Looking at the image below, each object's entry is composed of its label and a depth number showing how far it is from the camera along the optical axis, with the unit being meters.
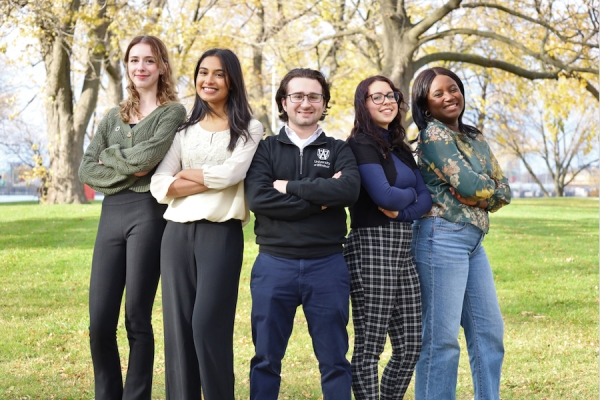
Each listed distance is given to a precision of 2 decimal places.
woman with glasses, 3.79
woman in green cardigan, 3.86
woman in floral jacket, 3.86
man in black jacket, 3.61
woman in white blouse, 3.69
